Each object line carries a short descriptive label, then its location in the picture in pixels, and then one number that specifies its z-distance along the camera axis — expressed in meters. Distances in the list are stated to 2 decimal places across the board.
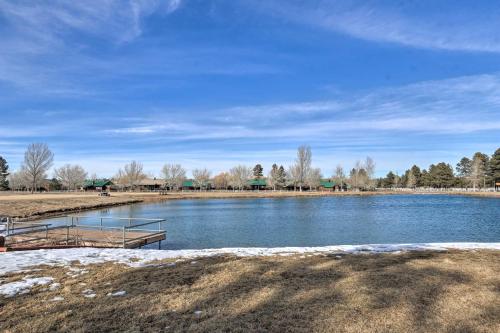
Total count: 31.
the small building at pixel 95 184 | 137.05
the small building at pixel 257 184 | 139.75
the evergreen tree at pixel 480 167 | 106.38
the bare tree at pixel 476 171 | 106.25
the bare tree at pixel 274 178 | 127.25
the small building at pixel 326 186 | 135.94
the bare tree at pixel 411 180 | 136.88
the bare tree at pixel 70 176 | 121.71
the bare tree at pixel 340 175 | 134.81
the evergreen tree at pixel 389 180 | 157.25
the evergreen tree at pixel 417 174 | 141.59
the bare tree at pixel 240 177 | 129.75
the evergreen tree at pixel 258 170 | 158.00
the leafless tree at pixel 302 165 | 112.79
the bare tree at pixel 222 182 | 148.06
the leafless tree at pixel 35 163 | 85.56
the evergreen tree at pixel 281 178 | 127.75
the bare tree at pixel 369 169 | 129.25
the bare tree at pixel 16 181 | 112.20
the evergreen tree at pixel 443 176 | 127.19
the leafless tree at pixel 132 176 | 123.38
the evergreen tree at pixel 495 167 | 105.88
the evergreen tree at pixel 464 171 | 116.12
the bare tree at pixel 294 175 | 115.54
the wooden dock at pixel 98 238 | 17.05
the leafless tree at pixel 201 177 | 132.25
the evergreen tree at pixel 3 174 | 112.00
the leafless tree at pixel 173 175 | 127.69
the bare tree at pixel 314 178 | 120.11
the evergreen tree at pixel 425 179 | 133.93
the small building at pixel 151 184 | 137.38
